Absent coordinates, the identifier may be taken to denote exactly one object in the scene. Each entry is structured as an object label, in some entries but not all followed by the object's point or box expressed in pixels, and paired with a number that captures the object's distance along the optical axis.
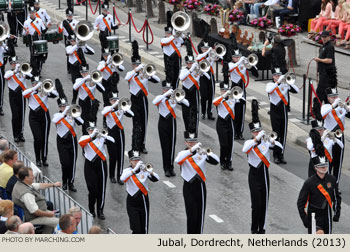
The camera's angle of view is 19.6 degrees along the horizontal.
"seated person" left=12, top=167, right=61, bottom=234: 13.93
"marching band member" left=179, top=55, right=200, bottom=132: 20.36
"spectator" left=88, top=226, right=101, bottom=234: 11.65
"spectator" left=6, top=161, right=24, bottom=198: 14.41
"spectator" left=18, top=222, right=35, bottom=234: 11.57
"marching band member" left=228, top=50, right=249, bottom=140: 20.23
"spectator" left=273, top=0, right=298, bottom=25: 28.64
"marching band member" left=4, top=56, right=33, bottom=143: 20.08
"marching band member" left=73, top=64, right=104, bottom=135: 19.77
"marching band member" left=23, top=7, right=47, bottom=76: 26.11
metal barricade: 14.30
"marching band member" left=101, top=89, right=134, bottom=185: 17.81
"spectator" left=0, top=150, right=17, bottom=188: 14.80
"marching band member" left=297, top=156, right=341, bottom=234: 13.77
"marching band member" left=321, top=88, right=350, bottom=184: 17.16
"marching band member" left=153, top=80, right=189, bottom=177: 18.30
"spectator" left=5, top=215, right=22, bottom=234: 11.80
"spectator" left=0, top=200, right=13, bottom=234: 12.52
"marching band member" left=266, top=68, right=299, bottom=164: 18.91
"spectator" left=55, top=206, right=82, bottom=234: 12.64
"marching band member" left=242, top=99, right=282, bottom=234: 15.51
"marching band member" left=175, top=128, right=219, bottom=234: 15.02
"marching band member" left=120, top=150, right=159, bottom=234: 14.84
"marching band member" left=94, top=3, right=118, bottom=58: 26.22
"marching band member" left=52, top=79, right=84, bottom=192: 17.41
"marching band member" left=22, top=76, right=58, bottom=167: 18.61
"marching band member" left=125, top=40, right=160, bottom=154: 19.58
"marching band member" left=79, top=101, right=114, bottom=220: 16.25
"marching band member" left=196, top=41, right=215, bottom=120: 21.11
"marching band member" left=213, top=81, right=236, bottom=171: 18.64
